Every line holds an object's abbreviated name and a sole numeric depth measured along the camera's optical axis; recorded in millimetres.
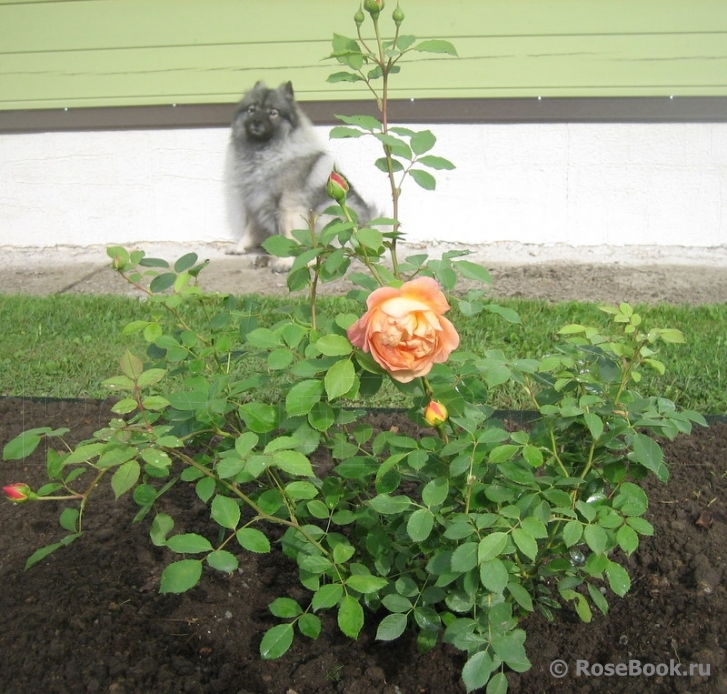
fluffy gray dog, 5418
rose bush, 1363
